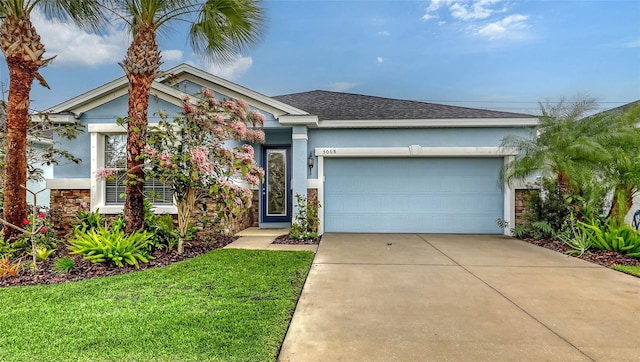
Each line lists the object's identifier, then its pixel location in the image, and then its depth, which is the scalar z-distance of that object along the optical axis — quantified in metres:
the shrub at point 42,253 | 5.67
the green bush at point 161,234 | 6.51
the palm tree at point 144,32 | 6.29
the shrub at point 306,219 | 8.20
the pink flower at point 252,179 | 6.21
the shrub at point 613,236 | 6.29
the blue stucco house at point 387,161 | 8.64
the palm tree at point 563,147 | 6.93
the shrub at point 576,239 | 6.65
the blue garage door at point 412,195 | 9.20
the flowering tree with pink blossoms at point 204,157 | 5.96
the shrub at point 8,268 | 4.95
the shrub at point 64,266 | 5.18
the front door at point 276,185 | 10.09
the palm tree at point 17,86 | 6.11
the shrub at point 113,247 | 5.40
